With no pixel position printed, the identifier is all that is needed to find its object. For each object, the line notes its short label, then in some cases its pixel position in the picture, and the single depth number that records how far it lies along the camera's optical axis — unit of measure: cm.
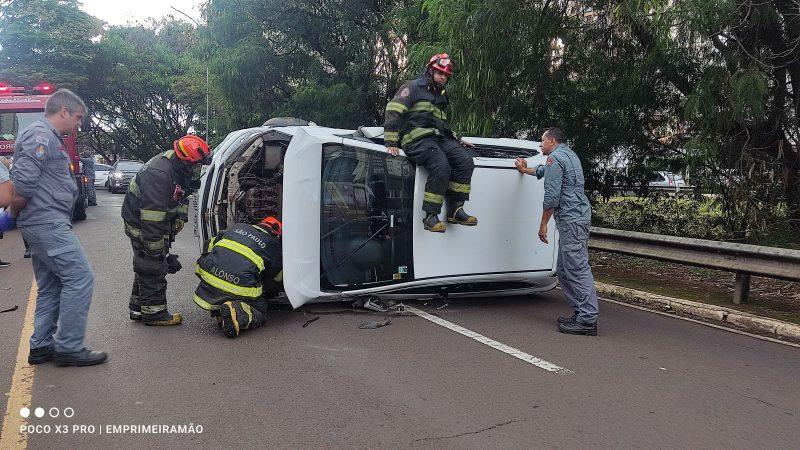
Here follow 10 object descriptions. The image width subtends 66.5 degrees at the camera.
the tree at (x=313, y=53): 1425
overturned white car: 525
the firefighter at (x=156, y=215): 517
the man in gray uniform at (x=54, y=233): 407
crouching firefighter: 496
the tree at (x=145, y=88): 3303
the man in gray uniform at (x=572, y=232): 525
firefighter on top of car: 556
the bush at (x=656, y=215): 996
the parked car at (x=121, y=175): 2744
